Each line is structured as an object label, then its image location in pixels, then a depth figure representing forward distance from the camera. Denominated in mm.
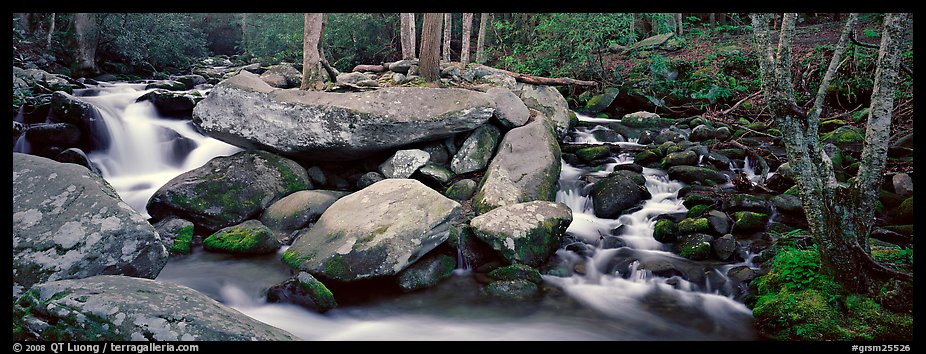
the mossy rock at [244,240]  6609
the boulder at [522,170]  7641
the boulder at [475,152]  8789
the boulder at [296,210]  7332
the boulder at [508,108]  9391
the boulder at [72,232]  4070
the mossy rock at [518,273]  5898
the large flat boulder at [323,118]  8078
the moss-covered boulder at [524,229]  6094
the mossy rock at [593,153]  10336
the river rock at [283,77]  11570
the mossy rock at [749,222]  6805
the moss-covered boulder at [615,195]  7871
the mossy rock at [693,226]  6836
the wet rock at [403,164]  8383
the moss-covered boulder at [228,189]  7430
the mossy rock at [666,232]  6953
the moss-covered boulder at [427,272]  5730
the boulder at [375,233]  5574
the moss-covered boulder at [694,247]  6367
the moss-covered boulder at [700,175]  8750
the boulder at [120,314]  2871
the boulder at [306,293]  5129
